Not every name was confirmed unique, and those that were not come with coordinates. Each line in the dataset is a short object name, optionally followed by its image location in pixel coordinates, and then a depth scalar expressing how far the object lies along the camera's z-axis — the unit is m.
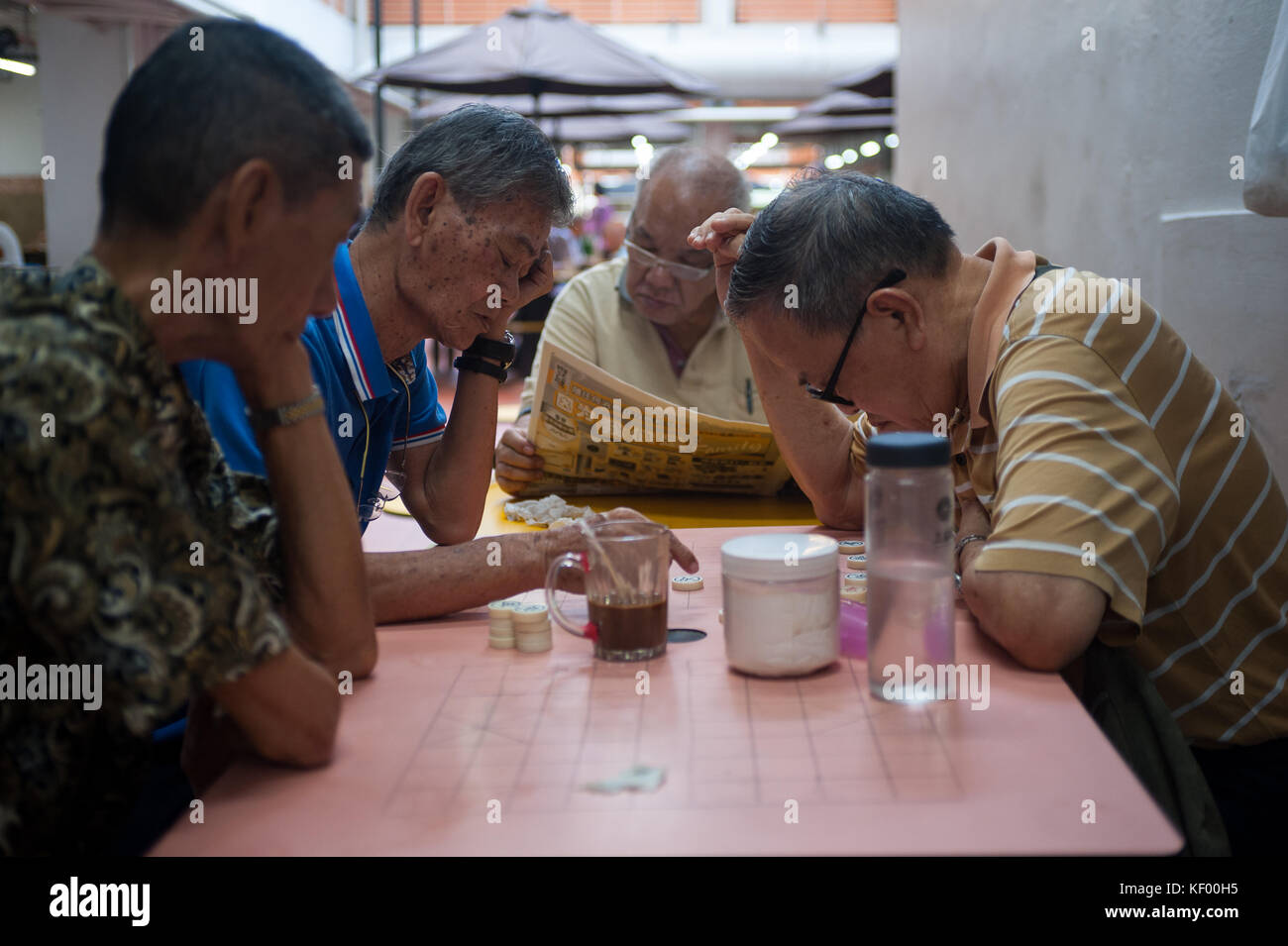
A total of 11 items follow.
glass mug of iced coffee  1.38
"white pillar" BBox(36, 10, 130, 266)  9.83
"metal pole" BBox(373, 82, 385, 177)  7.94
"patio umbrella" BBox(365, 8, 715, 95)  6.38
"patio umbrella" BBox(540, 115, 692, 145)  13.00
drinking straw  1.38
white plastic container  1.27
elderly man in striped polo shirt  1.35
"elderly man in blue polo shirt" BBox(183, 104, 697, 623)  1.91
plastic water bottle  1.21
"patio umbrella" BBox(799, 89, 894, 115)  9.43
